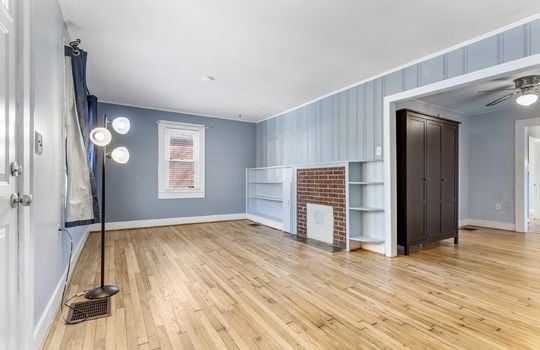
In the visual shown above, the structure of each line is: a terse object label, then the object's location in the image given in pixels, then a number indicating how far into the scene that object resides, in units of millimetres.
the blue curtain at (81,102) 2555
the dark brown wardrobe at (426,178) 3709
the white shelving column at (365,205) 3801
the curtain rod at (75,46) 2571
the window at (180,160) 5742
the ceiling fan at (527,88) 3598
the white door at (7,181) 1169
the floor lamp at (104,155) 2346
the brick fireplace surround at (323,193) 4098
